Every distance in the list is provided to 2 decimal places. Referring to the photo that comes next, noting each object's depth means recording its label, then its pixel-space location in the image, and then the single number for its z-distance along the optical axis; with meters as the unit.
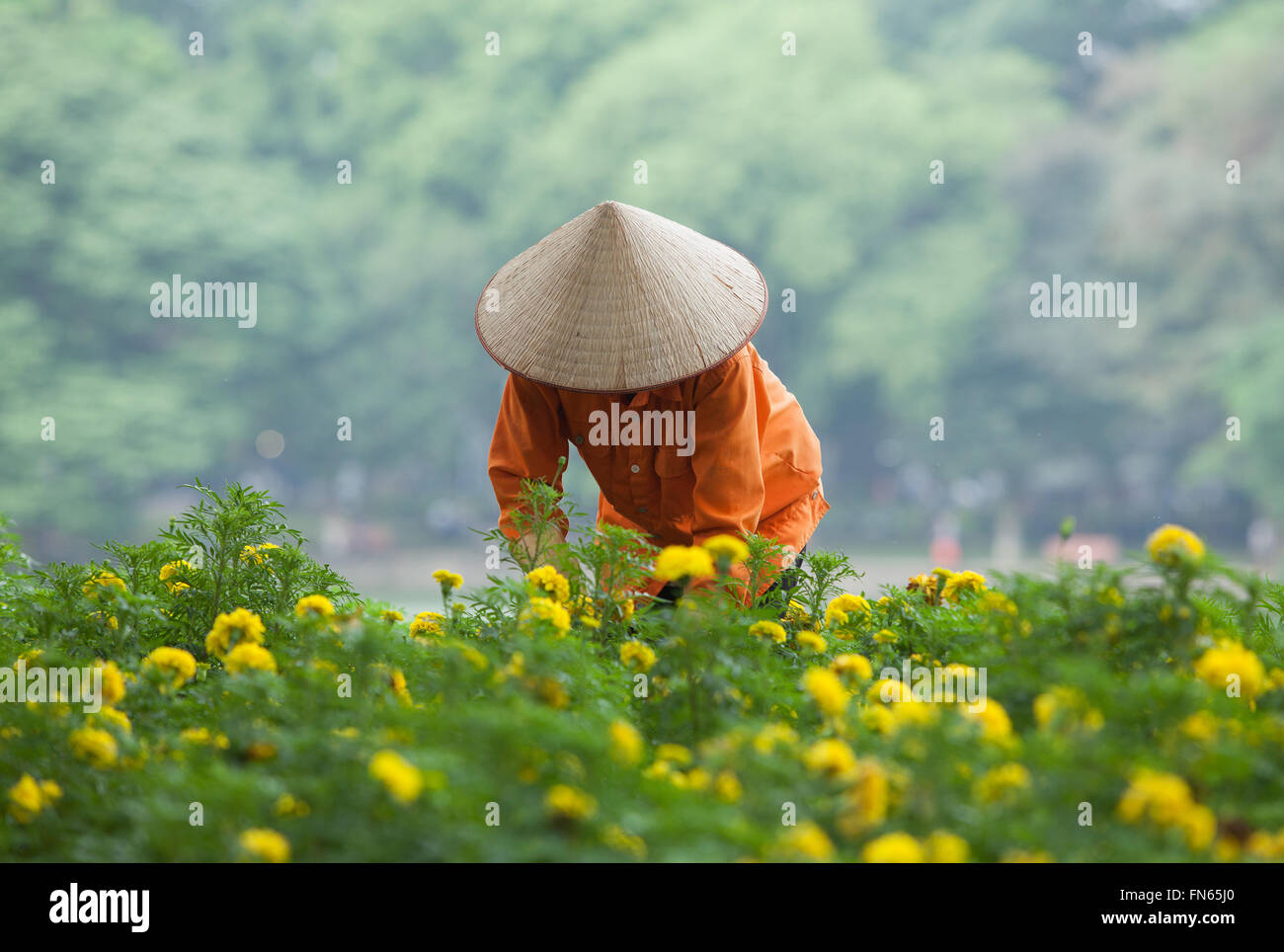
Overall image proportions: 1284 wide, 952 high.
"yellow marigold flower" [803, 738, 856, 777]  5.26
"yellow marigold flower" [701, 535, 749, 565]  5.55
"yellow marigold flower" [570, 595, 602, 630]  5.78
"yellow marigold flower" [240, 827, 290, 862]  5.21
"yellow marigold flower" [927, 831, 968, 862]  5.18
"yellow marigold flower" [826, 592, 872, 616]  6.06
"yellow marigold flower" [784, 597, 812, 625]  6.11
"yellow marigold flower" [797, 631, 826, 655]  5.86
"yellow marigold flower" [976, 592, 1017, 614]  5.56
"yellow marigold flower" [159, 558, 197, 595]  6.01
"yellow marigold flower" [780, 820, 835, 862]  5.17
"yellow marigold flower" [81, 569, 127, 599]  5.82
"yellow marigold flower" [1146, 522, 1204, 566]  5.48
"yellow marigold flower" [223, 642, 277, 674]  5.53
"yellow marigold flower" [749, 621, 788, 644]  5.77
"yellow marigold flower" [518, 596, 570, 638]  5.61
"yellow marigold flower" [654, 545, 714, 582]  5.51
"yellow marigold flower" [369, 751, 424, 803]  5.19
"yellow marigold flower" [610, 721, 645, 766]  5.28
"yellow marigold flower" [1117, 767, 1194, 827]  5.20
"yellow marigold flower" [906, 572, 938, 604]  6.15
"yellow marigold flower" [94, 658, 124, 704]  5.57
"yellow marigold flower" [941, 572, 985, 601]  6.09
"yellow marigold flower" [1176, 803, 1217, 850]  5.19
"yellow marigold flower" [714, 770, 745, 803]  5.29
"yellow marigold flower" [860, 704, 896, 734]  5.44
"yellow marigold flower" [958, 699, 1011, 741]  5.32
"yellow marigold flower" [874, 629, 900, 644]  5.92
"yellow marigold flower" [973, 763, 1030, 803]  5.27
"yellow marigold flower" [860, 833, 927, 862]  5.16
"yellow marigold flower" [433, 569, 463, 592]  5.84
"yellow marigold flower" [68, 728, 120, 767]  5.46
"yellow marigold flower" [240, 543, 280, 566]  6.04
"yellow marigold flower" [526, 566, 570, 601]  5.74
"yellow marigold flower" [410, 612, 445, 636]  5.98
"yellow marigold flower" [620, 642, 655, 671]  5.66
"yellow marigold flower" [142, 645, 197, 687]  5.61
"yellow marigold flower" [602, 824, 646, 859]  5.22
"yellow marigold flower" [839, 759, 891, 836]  5.22
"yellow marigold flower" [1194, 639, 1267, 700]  5.32
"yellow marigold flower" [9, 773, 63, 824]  5.40
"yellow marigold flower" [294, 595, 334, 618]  5.63
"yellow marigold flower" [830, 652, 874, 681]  5.63
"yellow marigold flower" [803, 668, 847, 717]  5.38
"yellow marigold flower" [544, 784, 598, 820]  5.20
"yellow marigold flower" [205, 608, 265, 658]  5.63
